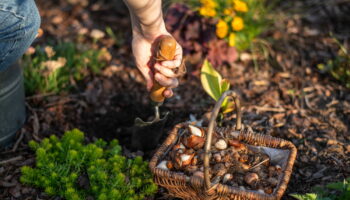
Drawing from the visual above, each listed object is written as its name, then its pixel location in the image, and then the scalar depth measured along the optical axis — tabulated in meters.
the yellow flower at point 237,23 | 3.06
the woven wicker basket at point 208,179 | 1.82
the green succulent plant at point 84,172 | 2.08
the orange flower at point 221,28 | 3.02
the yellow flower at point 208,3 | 3.05
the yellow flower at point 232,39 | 3.13
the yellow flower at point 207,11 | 3.03
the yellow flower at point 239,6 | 3.05
